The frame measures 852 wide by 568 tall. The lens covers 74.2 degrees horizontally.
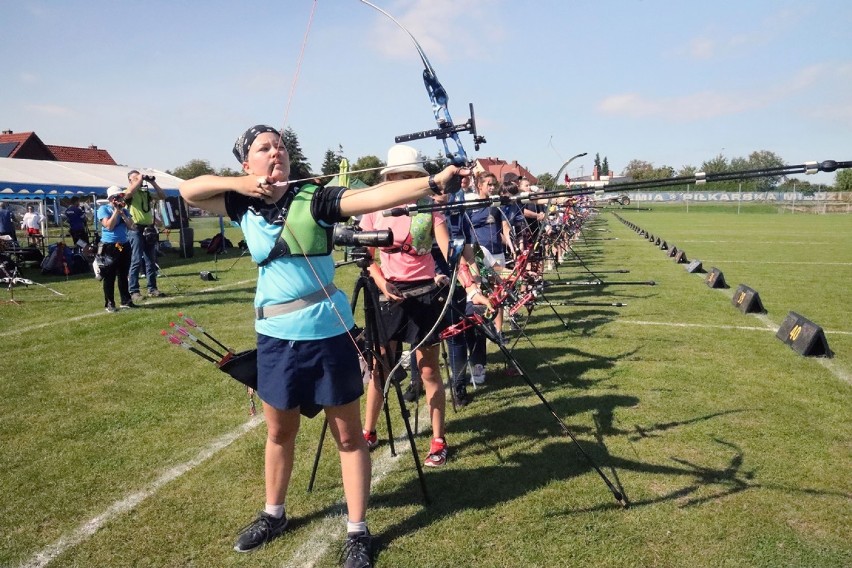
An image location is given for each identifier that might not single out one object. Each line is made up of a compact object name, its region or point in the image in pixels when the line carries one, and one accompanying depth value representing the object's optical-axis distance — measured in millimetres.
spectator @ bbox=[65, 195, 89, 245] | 16078
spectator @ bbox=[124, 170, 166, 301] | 8536
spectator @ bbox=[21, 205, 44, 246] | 17047
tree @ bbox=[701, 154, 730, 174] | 61300
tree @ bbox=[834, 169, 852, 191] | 62219
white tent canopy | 14422
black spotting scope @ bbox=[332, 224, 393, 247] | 2287
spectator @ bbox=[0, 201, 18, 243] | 14548
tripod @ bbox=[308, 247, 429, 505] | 2850
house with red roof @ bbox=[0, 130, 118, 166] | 42938
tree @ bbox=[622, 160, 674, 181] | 59600
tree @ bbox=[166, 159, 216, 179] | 61903
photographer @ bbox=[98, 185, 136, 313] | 7781
